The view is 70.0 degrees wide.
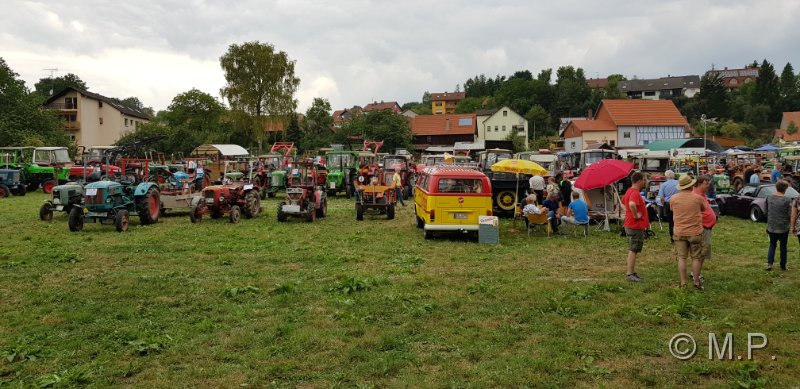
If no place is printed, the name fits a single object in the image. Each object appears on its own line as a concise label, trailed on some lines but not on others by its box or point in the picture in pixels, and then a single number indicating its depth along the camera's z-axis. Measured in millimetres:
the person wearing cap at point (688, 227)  7594
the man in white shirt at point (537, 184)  15641
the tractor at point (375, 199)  16250
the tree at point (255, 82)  48969
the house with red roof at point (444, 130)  72625
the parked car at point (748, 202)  15562
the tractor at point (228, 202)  15500
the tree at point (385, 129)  55188
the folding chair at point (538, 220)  13258
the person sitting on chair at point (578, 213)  13098
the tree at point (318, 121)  60594
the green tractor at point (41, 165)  25844
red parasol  13258
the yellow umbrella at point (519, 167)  13719
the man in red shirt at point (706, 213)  8052
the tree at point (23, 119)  39656
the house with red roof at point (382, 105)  126162
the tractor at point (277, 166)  23359
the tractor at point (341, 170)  24062
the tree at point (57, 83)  89250
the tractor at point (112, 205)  13555
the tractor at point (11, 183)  23281
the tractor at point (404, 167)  23964
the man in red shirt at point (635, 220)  8219
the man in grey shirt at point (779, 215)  8781
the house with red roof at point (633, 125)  57844
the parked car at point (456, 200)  12359
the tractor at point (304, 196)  15664
